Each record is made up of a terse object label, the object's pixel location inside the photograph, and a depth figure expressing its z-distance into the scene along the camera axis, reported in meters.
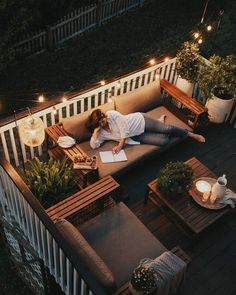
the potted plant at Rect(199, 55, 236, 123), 6.68
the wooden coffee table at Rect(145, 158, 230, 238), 5.14
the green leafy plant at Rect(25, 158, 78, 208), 5.43
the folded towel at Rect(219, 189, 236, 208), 5.30
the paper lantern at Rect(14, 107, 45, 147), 5.23
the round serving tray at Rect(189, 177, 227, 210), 5.29
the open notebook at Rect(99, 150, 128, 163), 5.98
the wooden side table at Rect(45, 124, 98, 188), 5.63
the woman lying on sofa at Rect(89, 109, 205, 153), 6.07
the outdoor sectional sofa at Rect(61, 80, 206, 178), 6.02
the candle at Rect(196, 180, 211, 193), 5.35
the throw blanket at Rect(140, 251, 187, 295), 4.08
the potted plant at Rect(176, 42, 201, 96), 6.93
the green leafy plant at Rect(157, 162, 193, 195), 5.15
